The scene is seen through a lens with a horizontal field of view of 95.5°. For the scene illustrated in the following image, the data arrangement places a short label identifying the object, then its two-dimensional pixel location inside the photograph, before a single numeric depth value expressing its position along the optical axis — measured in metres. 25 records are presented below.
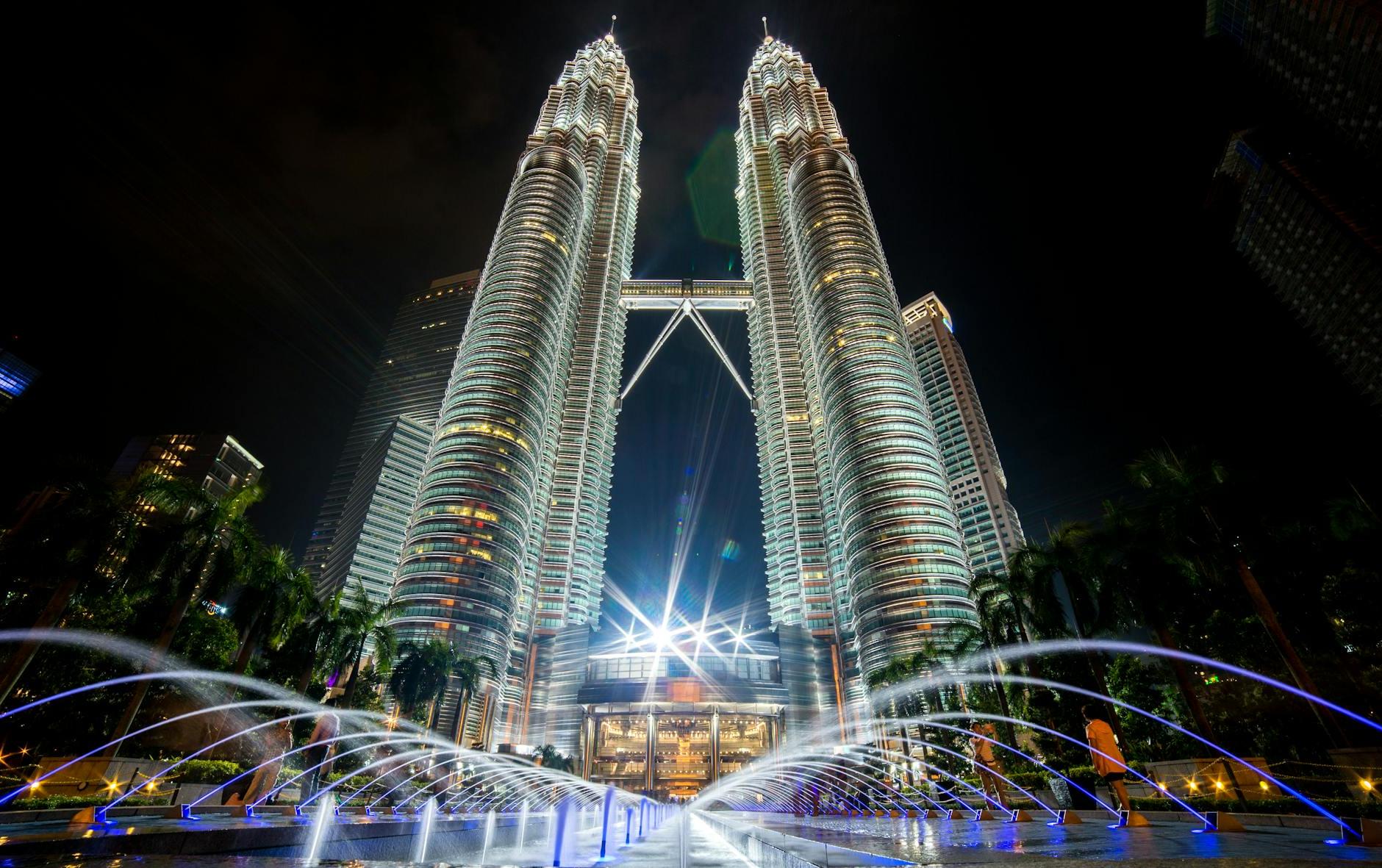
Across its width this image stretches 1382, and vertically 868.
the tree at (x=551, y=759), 84.56
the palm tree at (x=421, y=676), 56.59
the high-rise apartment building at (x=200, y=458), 157.12
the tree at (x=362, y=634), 40.25
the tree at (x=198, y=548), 25.80
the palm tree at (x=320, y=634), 38.25
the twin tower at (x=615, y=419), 105.44
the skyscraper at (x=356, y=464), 183.12
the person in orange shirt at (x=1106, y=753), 11.38
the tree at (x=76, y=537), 22.38
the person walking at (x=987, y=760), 30.92
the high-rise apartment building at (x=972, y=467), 165.38
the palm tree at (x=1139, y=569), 29.30
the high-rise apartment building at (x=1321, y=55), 77.88
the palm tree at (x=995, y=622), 43.25
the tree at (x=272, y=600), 31.56
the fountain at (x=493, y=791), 11.95
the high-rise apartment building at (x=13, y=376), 72.50
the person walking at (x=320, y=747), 20.98
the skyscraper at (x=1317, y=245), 96.56
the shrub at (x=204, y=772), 24.62
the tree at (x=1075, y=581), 31.91
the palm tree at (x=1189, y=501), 28.50
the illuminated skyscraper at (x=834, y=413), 106.56
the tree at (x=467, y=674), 62.94
